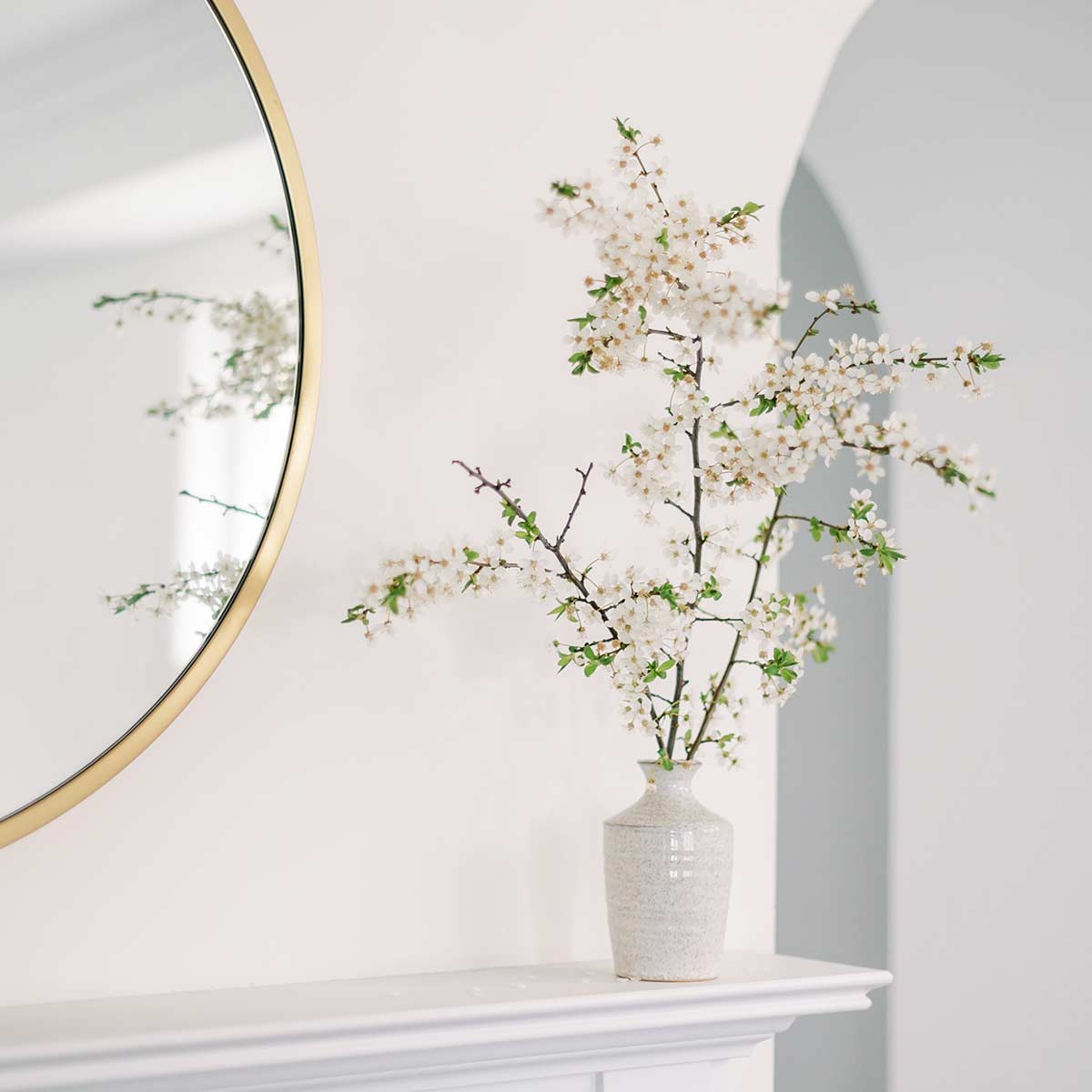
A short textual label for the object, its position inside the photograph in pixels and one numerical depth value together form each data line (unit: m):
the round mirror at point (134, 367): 1.03
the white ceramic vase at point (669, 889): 1.10
